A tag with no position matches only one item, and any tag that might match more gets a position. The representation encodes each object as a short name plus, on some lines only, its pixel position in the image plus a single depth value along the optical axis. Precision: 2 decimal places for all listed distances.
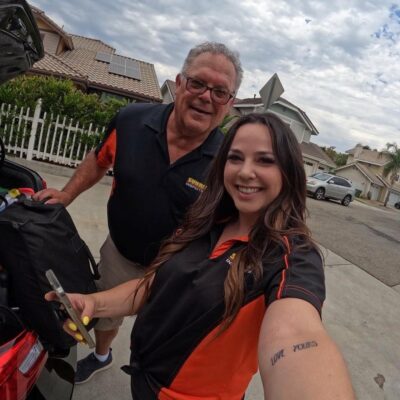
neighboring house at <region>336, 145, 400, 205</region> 43.19
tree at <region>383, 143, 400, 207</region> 41.72
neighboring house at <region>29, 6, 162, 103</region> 15.73
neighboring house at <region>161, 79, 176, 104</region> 27.80
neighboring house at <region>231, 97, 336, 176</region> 30.00
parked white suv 19.70
